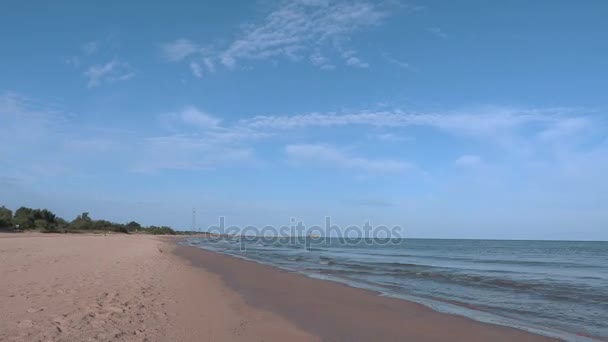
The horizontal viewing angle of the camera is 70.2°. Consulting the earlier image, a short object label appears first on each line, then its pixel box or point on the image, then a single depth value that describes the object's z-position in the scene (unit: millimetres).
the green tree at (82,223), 95812
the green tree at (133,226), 131875
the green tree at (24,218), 70750
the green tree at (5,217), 65500
